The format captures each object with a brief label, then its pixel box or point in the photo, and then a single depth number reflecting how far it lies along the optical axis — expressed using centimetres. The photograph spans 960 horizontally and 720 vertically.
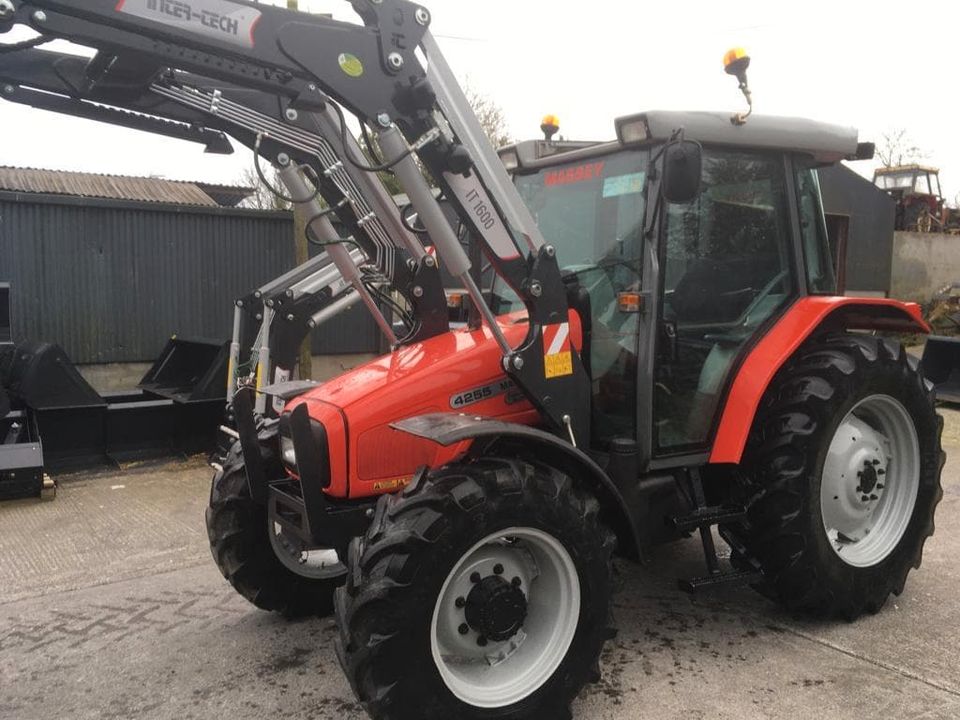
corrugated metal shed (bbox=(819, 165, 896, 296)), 1812
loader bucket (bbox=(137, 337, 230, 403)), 764
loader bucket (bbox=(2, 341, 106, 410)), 692
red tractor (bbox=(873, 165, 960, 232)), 2275
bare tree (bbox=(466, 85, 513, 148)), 1795
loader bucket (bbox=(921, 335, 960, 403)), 948
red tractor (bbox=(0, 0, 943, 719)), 261
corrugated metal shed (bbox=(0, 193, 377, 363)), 945
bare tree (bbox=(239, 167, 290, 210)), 2066
